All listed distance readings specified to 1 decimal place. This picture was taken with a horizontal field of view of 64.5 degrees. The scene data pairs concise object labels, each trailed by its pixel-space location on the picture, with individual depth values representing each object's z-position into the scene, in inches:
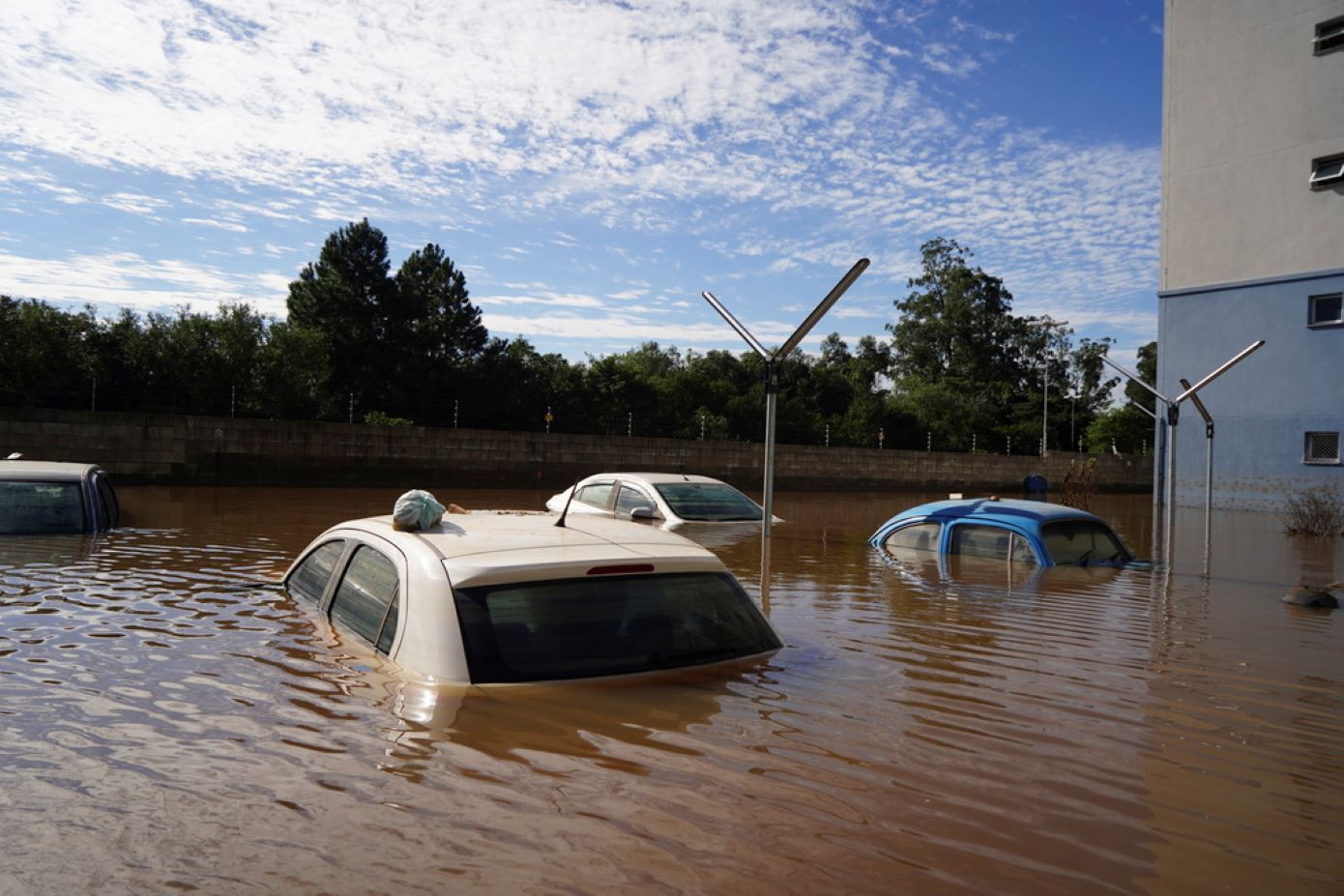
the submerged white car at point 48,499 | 391.5
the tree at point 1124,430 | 2476.6
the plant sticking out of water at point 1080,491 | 911.5
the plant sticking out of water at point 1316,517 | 747.4
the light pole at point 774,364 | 435.2
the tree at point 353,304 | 1844.2
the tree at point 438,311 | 1942.7
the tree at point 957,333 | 2856.8
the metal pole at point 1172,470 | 603.4
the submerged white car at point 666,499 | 500.1
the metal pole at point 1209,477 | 569.0
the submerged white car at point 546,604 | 165.8
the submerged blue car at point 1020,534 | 388.8
